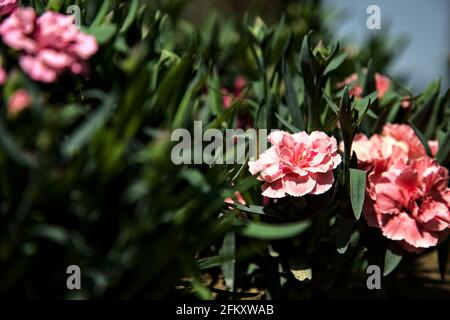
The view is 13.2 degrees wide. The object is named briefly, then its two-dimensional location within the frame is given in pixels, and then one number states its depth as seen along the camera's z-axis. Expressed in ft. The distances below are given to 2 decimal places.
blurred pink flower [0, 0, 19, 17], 2.99
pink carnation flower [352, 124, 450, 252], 3.15
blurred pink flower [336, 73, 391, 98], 3.58
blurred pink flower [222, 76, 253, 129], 3.60
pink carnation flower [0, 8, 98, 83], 2.82
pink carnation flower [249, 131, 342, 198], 3.08
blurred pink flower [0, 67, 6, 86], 2.83
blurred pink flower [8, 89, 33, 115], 2.79
